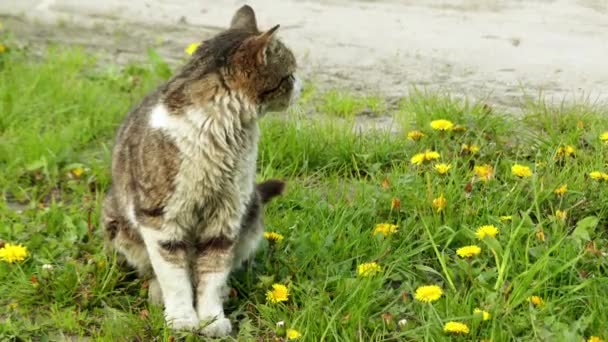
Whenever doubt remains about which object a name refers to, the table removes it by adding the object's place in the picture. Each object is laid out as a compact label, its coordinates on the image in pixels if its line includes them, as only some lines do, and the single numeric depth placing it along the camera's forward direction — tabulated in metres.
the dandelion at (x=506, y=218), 6.87
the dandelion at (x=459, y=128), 8.17
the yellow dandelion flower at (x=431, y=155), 7.38
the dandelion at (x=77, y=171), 8.42
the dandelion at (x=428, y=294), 6.06
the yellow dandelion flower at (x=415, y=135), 7.98
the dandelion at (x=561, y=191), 7.06
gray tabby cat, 6.28
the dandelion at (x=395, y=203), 7.18
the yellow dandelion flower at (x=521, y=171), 7.16
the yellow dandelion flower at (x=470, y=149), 7.84
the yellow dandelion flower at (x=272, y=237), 7.03
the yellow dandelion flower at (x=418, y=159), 7.40
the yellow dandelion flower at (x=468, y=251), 6.38
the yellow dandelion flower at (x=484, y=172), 7.36
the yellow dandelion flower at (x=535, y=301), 6.03
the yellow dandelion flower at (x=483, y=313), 5.82
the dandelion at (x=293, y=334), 5.91
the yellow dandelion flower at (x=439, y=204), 7.06
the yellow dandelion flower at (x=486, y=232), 6.54
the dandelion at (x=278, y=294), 6.31
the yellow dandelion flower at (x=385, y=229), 6.92
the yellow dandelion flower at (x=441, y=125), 7.85
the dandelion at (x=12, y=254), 6.74
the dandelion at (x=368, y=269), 6.38
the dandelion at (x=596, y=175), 7.10
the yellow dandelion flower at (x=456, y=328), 5.73
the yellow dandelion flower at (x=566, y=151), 7.65
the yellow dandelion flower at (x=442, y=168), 7.31
